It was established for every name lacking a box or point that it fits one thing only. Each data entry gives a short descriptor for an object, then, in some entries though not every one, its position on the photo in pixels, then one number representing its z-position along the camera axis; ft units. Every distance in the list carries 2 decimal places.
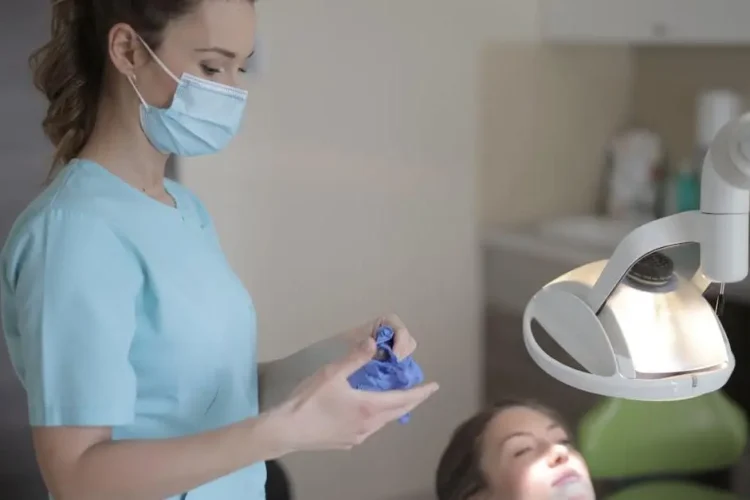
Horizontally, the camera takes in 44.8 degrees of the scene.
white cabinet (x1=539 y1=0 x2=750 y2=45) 6.69
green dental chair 5.48
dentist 3.01
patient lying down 4.65
